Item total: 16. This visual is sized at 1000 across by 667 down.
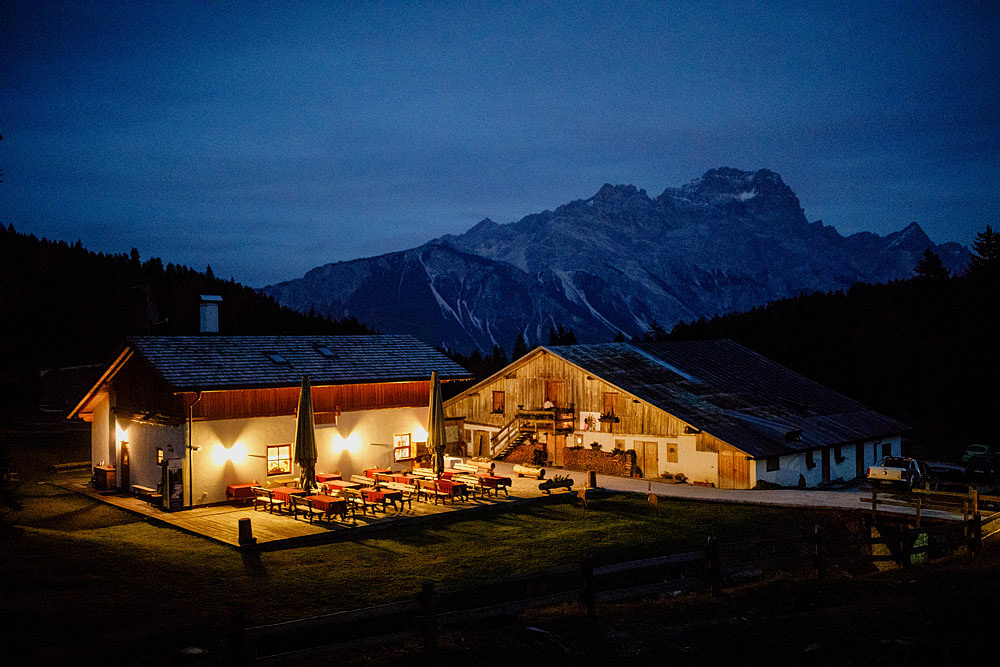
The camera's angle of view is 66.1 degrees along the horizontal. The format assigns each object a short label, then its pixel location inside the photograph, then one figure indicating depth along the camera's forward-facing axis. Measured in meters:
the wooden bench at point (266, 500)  25.27
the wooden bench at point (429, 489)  27.08
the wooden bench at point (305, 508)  23.73
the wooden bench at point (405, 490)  25.84
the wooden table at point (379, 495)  24.69
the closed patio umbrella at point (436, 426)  27.17
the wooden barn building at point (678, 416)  34.06
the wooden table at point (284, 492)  24.36
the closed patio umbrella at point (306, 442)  24.20
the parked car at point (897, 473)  31.55
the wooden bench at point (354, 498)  24.70
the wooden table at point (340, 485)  25.52
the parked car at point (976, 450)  43.22
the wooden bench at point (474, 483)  27.86
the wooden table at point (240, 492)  25.81
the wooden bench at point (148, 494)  26.31
